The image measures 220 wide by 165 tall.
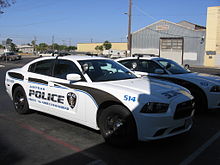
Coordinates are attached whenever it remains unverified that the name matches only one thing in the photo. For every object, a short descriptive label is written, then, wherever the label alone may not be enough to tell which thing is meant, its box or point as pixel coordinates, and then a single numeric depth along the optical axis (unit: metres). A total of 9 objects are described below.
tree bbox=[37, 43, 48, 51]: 123.88
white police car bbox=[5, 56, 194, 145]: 4.03
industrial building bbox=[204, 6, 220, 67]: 40.41
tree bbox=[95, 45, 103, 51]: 90.59
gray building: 42.47
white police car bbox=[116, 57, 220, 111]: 6.50
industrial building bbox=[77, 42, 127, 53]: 96.89
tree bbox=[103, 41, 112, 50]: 89.81
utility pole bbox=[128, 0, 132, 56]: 26.98
